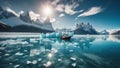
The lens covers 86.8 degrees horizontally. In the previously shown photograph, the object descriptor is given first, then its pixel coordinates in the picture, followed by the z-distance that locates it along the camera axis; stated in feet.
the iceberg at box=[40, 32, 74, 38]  132.27
